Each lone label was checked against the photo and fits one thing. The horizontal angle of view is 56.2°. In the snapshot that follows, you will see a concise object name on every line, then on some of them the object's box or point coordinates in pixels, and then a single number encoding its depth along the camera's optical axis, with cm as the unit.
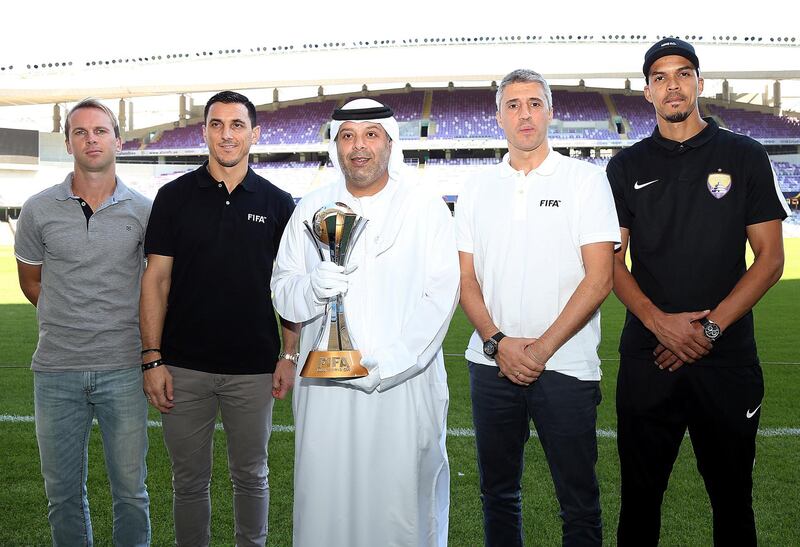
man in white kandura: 300
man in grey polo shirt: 328
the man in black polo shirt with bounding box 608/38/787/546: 305
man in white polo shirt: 305
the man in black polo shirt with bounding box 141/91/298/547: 341
